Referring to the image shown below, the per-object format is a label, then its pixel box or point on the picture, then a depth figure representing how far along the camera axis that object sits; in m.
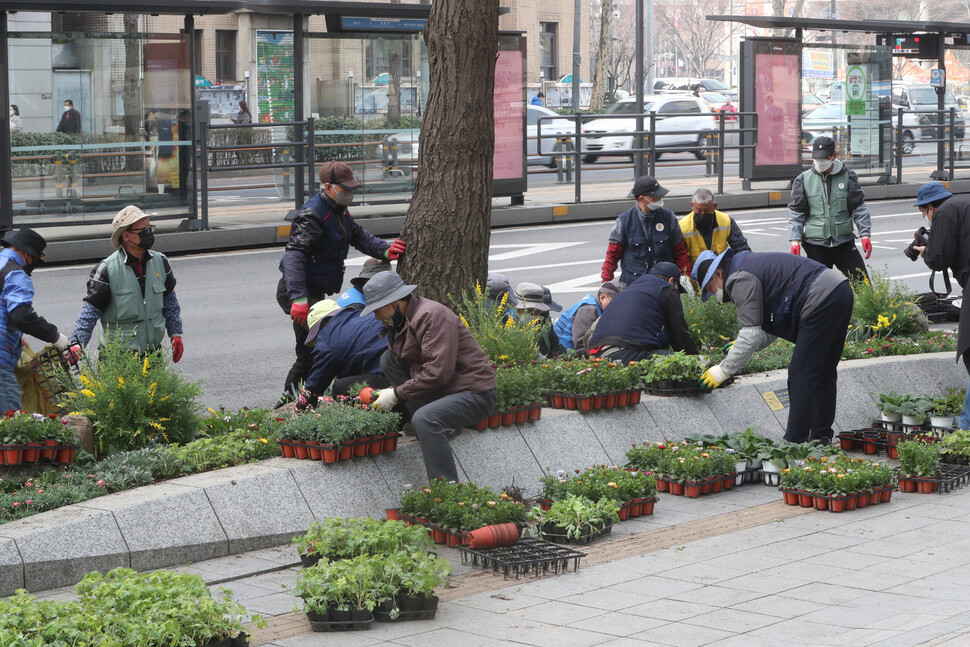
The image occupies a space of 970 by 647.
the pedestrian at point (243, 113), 34.28
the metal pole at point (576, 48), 48.74
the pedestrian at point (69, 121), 17.75
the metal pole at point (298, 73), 20.09
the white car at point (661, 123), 35.09
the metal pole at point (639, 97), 25.05
